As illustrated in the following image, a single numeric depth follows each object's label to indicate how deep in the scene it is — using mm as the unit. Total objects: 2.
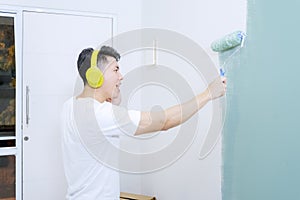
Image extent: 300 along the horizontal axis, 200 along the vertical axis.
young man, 1415
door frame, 2518
